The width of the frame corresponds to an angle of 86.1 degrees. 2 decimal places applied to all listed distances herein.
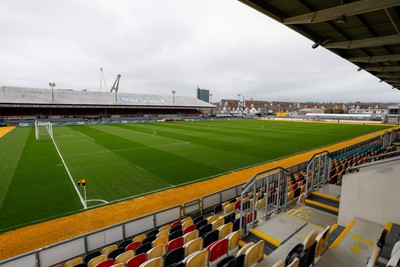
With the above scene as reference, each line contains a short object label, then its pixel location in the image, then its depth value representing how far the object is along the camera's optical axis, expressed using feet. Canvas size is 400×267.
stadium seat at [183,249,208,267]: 13.24
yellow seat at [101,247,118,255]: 19.10
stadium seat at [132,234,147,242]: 21.12
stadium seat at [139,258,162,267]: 13.28
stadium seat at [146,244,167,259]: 15.87
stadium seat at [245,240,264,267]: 13.49
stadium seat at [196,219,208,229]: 22.32
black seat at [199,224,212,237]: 19.99
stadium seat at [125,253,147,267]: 15.11
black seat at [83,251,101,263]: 17.91
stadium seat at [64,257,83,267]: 17.15
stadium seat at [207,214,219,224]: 23.34
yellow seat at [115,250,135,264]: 16.12
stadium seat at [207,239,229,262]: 15.21
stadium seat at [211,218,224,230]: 21.10
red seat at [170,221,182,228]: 23.68
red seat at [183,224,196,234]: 20.80
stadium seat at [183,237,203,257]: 15.87
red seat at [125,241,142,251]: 18.83
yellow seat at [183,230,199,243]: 18.22
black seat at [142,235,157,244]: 19.88
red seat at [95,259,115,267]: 15.44
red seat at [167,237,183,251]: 17.37
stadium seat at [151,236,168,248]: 18.70
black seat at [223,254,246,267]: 12.05
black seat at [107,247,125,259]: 17.69
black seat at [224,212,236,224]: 22.71
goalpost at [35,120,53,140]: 96.10
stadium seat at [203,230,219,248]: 17.51
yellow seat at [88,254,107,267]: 16.67
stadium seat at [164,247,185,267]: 14.98
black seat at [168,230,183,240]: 19.74
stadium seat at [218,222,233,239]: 18.75
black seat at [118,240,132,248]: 19.95
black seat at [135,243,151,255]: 17.75
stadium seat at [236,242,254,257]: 13.98
